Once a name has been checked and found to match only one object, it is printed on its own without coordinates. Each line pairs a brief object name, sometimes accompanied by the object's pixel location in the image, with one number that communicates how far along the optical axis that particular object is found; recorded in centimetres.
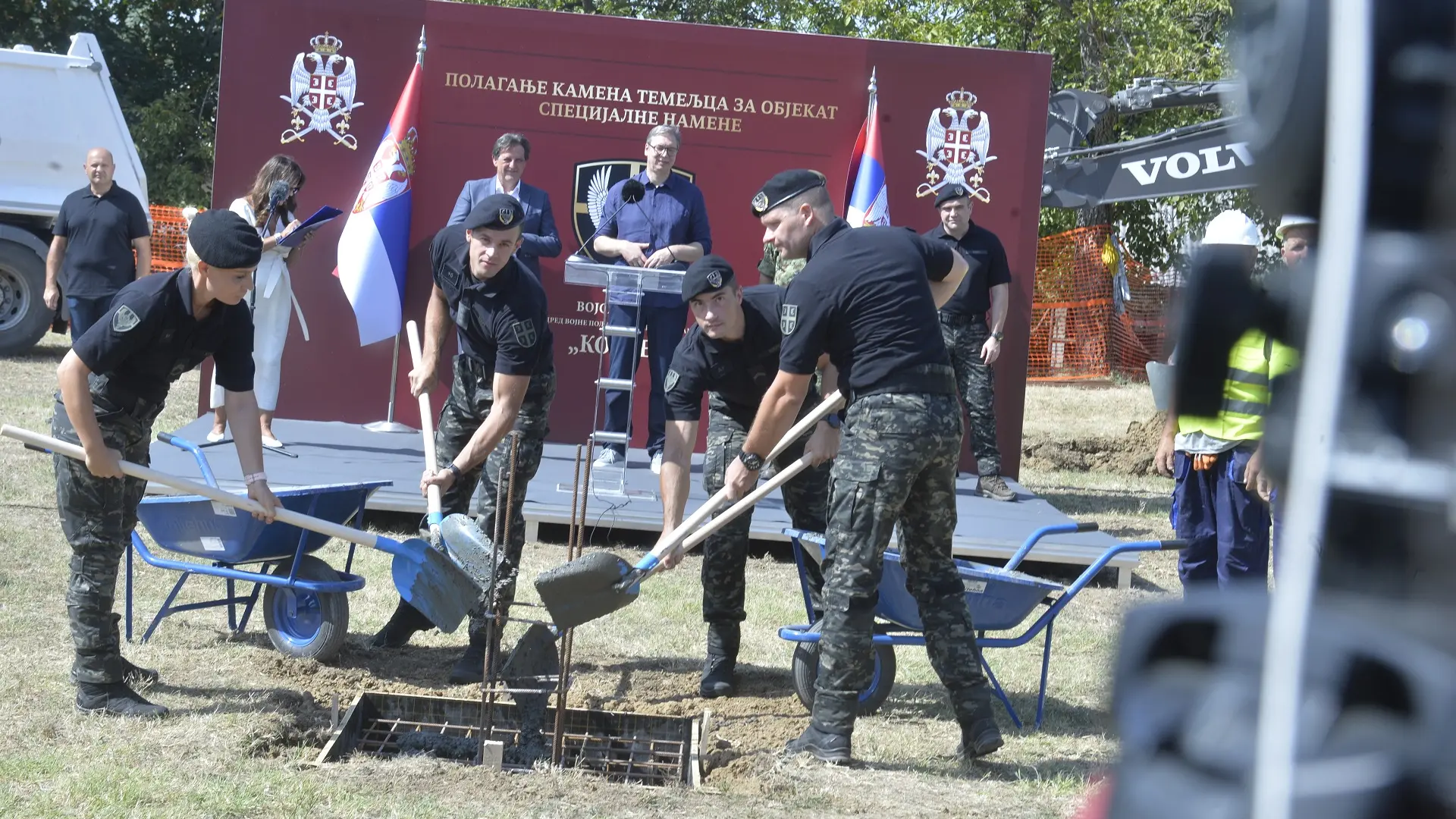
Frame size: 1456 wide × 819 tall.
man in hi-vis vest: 503
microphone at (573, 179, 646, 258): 705
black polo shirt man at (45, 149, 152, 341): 889
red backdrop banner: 920
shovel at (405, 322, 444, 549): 498
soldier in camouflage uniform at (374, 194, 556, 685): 516
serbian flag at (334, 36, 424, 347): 880
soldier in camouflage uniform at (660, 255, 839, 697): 507
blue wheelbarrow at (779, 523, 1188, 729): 475
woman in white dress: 804
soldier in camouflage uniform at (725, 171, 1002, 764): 434
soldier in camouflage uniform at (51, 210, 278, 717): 432
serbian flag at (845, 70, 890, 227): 883
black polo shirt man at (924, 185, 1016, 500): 848
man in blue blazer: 753
